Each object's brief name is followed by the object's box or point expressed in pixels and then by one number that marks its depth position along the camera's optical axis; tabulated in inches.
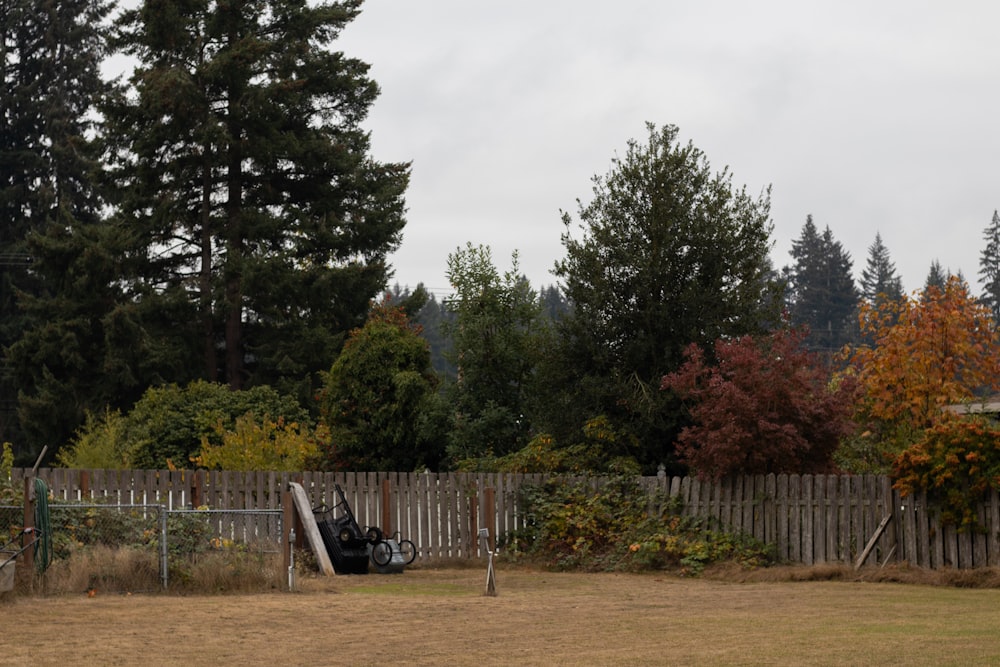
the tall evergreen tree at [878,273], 5226.4
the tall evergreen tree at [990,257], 4387.3
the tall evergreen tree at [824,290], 4372.5
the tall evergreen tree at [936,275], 5105.3
